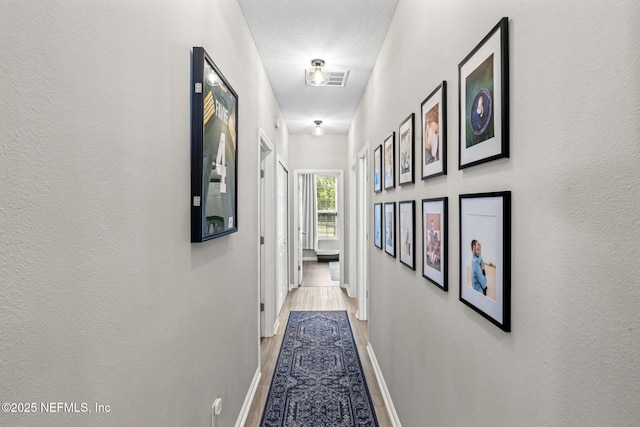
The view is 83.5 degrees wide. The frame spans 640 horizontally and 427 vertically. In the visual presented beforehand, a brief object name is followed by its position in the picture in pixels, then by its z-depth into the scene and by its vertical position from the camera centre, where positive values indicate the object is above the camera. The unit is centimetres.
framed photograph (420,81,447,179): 140 +33
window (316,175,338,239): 959 +11
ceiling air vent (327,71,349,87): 334 +129
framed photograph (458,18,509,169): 93 +33
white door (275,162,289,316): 432 -35
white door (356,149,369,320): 426 -33
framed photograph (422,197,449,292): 140 -13
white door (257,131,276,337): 383 -34
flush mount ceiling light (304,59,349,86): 312 +128
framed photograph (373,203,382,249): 283 -11
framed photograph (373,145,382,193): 281 +35
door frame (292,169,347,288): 568 +8
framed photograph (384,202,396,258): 232 -12
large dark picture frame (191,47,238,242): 139 +27
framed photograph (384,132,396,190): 232 +34
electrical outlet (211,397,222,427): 168 -94
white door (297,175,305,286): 586 -60
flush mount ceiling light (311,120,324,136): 505 +120
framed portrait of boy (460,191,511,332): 93 -13
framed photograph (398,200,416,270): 186 -12
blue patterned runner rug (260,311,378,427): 234 -134
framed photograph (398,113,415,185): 186 +34
